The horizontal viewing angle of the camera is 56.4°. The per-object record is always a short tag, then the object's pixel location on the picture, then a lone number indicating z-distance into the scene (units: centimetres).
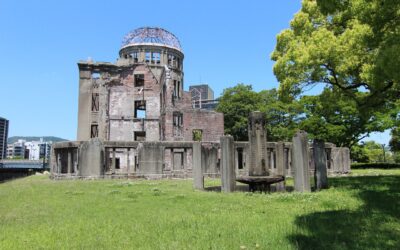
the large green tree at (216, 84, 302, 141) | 4977
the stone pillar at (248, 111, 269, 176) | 1220
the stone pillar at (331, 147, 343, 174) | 2572
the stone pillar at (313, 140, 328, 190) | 1312
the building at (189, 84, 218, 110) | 12297
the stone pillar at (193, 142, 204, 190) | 1379
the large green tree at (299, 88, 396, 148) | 3479
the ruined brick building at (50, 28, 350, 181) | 1529
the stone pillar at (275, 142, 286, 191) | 1529
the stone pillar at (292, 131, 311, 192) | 1182
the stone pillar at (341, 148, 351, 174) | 2590
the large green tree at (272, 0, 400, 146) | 966
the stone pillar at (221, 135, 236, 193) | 1205
